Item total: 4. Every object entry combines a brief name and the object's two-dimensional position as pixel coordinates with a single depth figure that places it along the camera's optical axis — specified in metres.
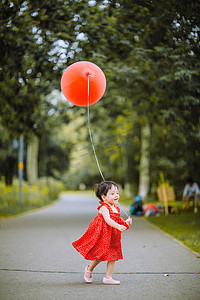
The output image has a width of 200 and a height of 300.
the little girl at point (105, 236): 5.32
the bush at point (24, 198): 19.09
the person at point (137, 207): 16.98
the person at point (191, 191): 16.78
